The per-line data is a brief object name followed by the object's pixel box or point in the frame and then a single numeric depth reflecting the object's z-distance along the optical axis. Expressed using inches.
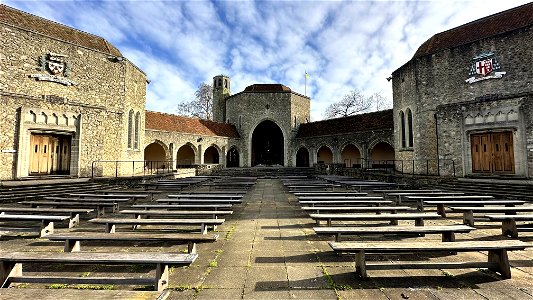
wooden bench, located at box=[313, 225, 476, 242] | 136.5
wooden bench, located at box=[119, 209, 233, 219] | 180.1
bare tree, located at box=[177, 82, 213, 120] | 1588.3
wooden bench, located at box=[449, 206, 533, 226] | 185.9
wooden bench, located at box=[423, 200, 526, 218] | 207.6
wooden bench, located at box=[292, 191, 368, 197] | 275.2
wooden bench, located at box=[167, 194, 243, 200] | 255.3
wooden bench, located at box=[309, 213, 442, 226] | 171.9
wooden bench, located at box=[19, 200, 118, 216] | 220.1
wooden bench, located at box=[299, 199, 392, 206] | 223.0
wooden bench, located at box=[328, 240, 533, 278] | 107.1
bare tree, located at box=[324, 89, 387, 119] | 1562.5
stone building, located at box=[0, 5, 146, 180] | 439.2
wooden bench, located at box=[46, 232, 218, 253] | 126.9
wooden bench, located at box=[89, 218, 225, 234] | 158.4
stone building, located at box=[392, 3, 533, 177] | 438.6
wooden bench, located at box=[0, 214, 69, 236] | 162.9
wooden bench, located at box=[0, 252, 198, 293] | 94.1
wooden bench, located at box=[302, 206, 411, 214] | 200.8
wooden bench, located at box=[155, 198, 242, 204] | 224.3
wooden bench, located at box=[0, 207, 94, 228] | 184.2
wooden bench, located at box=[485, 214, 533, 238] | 160.4
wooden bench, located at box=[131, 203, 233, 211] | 198.9
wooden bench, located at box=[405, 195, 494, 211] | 241.0
